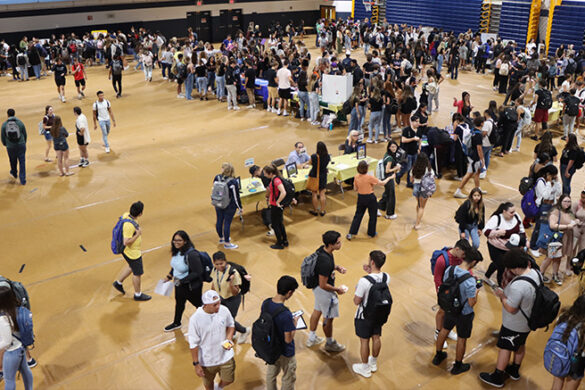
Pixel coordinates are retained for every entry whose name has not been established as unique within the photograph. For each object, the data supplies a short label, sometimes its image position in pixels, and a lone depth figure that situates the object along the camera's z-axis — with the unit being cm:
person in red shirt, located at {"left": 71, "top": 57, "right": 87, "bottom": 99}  1881
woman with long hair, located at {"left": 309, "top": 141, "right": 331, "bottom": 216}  945
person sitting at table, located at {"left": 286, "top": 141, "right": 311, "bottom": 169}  1016
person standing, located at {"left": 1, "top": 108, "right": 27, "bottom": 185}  1088
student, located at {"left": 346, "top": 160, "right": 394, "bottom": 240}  866
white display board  1497
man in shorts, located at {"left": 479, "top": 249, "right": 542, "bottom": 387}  521
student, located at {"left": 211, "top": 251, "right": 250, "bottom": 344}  573
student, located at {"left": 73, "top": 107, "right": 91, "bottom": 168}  1191
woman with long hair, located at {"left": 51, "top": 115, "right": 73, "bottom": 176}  1134
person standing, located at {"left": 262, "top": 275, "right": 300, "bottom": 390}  482
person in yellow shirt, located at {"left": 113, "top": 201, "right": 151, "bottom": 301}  688
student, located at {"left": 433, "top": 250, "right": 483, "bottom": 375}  543
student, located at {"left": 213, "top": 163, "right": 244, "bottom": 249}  839
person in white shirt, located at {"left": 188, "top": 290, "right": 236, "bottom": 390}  479
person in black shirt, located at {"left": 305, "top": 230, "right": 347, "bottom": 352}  581
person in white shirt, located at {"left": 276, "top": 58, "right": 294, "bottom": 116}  1590
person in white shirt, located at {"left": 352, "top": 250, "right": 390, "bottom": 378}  545
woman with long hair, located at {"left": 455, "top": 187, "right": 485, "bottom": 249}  747
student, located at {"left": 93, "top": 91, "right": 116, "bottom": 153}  1289
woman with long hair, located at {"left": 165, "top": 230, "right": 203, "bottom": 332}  602
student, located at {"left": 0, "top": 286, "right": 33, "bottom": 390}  494
